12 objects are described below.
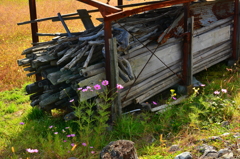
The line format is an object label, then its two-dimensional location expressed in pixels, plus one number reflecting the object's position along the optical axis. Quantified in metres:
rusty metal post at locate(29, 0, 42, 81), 7.96
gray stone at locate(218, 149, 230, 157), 3.82
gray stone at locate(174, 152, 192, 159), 3.72
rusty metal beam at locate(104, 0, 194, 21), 4.67
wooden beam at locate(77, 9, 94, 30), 7.01
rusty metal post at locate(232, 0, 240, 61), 7.86
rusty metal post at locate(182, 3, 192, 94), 6.36
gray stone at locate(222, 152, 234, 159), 3.70
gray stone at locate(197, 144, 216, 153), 3.92
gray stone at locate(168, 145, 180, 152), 4.22
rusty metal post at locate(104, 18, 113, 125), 4.82
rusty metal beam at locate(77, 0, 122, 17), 4.77
